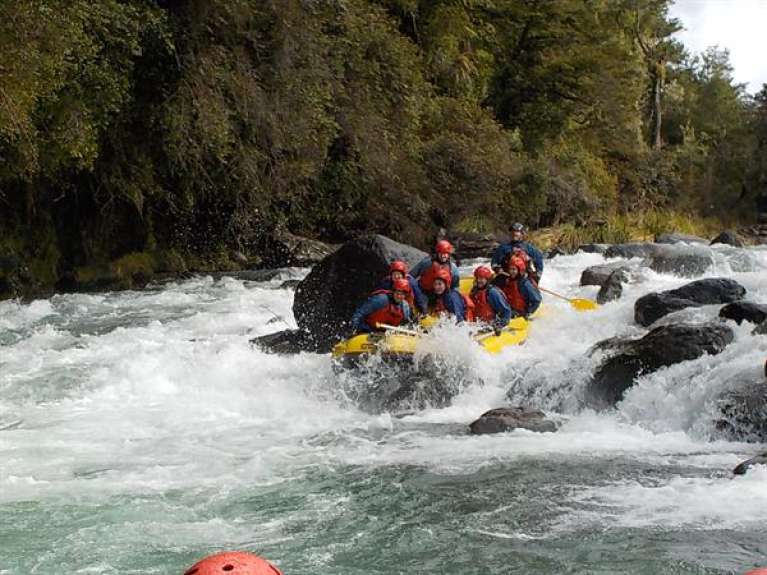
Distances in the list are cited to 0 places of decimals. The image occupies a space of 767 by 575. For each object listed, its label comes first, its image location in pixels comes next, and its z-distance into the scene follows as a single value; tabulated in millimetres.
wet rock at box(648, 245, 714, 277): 14750
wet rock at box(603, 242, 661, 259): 17172
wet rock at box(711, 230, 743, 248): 20939
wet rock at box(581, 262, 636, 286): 13734
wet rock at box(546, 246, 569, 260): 18834
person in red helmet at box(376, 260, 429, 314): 9422
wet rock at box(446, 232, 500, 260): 19375
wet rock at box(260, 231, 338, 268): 18047
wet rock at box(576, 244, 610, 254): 18688
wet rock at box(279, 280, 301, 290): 14609
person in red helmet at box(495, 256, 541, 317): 10328
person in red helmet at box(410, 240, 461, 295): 9922
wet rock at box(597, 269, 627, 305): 12195
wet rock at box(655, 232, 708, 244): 20172
